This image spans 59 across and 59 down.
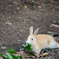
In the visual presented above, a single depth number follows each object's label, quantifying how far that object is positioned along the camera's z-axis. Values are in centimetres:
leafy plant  717
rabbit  936
